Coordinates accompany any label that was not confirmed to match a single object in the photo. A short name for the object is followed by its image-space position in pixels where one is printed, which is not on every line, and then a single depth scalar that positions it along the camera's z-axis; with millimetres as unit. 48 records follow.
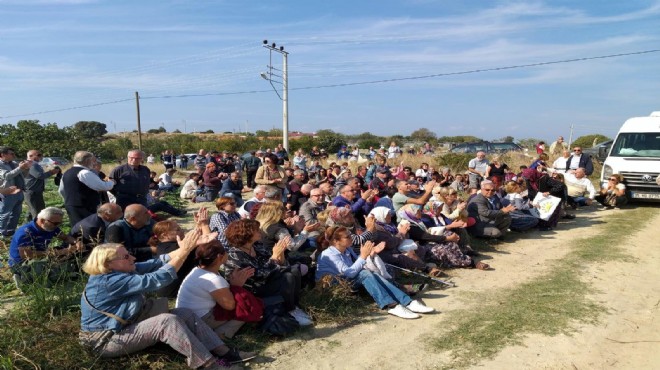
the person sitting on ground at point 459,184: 13953
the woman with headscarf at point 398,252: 6160
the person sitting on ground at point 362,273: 4965
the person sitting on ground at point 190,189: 13752
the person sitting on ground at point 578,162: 12953
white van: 11508
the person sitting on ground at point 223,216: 5686
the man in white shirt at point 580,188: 12188
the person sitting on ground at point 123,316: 3469
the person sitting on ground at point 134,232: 5176
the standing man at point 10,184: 7432
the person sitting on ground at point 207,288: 3943
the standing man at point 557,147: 20514
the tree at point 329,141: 47456
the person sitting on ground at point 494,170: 11672
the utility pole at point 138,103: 31231
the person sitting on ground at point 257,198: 6991
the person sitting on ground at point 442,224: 7172
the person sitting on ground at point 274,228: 5699
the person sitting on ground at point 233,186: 10993
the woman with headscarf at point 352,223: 5902
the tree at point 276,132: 58562
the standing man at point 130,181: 7129
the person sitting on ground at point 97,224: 5520
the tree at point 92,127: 66794
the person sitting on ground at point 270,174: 9037
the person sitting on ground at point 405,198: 7684
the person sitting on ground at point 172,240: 4699
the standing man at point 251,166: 15000
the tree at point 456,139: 58866
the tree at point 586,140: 34488
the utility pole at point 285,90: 28028
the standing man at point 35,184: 8062
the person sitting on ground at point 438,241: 6691
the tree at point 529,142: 38719
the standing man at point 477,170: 12609
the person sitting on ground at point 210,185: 13117
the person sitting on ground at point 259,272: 4574
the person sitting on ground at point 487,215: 8133
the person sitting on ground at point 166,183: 14906
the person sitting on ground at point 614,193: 11586
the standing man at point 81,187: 6188
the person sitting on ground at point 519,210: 9242
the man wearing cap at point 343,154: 25200
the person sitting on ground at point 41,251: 4719
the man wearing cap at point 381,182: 9584
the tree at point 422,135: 63262
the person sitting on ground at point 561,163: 13372
